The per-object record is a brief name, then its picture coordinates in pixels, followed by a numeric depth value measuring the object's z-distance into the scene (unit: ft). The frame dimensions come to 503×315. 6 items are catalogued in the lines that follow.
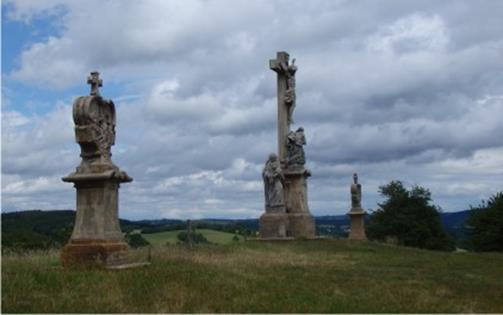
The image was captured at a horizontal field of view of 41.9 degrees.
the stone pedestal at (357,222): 93.76
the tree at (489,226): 125.42
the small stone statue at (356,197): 94.58
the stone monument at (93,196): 40.76
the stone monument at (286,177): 79.00
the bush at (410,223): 145.07
